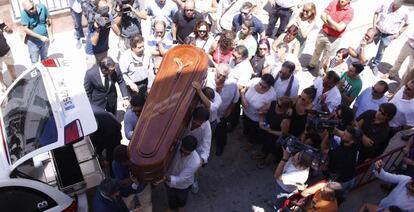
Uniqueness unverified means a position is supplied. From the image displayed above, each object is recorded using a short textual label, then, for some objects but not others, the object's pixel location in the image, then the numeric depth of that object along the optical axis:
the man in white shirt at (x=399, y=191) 4.33
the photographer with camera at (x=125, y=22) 6.50
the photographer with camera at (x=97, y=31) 6.04
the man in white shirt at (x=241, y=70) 5.66
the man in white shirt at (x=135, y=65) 5.53
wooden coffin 4.34
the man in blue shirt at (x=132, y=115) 4.82
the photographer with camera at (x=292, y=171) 4.32
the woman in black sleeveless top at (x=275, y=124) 5.07
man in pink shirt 7.06
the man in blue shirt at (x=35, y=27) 6.43
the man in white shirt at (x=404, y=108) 5.56
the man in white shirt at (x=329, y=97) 5.48
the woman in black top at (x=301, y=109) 5.03
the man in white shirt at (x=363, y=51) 6.49
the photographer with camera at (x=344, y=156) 4.47
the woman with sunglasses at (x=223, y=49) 5.72
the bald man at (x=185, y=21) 6.53
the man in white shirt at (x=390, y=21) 7.32
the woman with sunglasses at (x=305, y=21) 6.75
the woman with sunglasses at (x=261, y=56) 6.09
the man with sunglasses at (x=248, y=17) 6.53
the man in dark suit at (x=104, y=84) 5.18
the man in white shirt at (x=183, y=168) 4.25
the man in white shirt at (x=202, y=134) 4.68
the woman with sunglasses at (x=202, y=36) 6.06
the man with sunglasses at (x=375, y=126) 4.89
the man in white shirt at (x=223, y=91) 5.19
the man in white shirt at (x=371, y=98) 5.36
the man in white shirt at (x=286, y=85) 5.52
